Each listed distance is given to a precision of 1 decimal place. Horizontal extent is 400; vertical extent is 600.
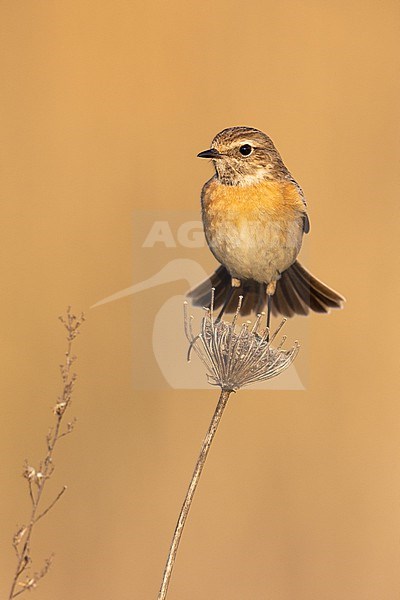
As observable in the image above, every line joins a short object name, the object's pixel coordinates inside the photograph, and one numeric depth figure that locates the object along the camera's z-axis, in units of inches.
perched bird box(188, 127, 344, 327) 218.5
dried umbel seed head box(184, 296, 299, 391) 168.4
